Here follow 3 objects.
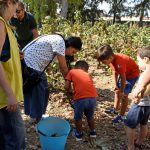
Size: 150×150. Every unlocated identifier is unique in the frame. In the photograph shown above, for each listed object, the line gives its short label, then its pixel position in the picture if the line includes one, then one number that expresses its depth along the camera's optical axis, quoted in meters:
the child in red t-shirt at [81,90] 2.28
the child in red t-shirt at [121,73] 2.52
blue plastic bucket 2.05
